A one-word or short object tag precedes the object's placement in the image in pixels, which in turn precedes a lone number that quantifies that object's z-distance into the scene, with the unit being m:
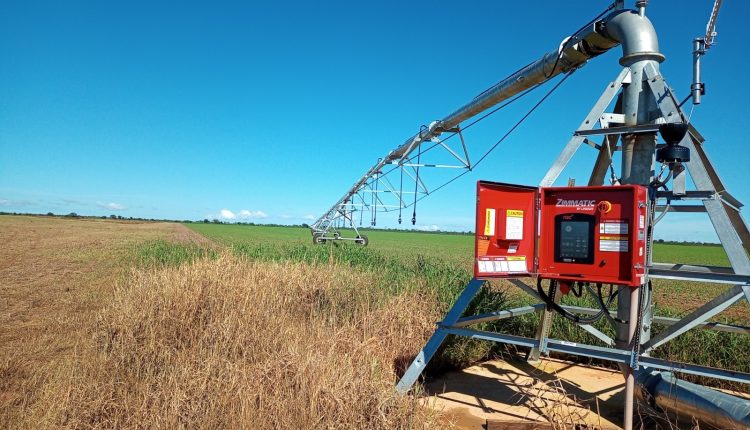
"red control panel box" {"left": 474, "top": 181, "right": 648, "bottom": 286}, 4.05
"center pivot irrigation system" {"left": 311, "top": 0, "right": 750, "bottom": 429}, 3.93
